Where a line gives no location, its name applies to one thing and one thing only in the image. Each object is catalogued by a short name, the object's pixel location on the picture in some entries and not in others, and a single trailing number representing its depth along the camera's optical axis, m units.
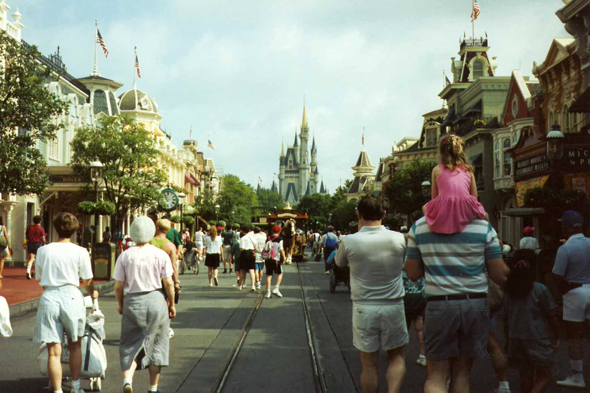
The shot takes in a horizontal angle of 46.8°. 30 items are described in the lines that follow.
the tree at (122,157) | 32.38
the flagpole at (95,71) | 47.00
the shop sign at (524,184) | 24.17
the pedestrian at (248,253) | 16.70
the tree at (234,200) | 79.06
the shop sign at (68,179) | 31.57
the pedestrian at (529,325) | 5.71
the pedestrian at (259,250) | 16.89
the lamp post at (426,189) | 31.54
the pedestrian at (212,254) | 19.25
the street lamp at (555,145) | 15.03
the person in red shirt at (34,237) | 19.66
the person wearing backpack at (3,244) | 12.07
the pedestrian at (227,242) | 24.91
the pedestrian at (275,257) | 15.99
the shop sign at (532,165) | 21.19
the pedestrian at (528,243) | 8.99
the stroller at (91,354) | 6.27
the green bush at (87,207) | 22.88
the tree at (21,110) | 17.56
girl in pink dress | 4.20
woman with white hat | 5.94
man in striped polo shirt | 4.16
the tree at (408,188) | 52.72
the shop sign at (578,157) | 15.21
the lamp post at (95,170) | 22.18
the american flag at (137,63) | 49.46
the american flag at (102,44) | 38.77
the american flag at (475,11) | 49.75
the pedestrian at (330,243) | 18.52
